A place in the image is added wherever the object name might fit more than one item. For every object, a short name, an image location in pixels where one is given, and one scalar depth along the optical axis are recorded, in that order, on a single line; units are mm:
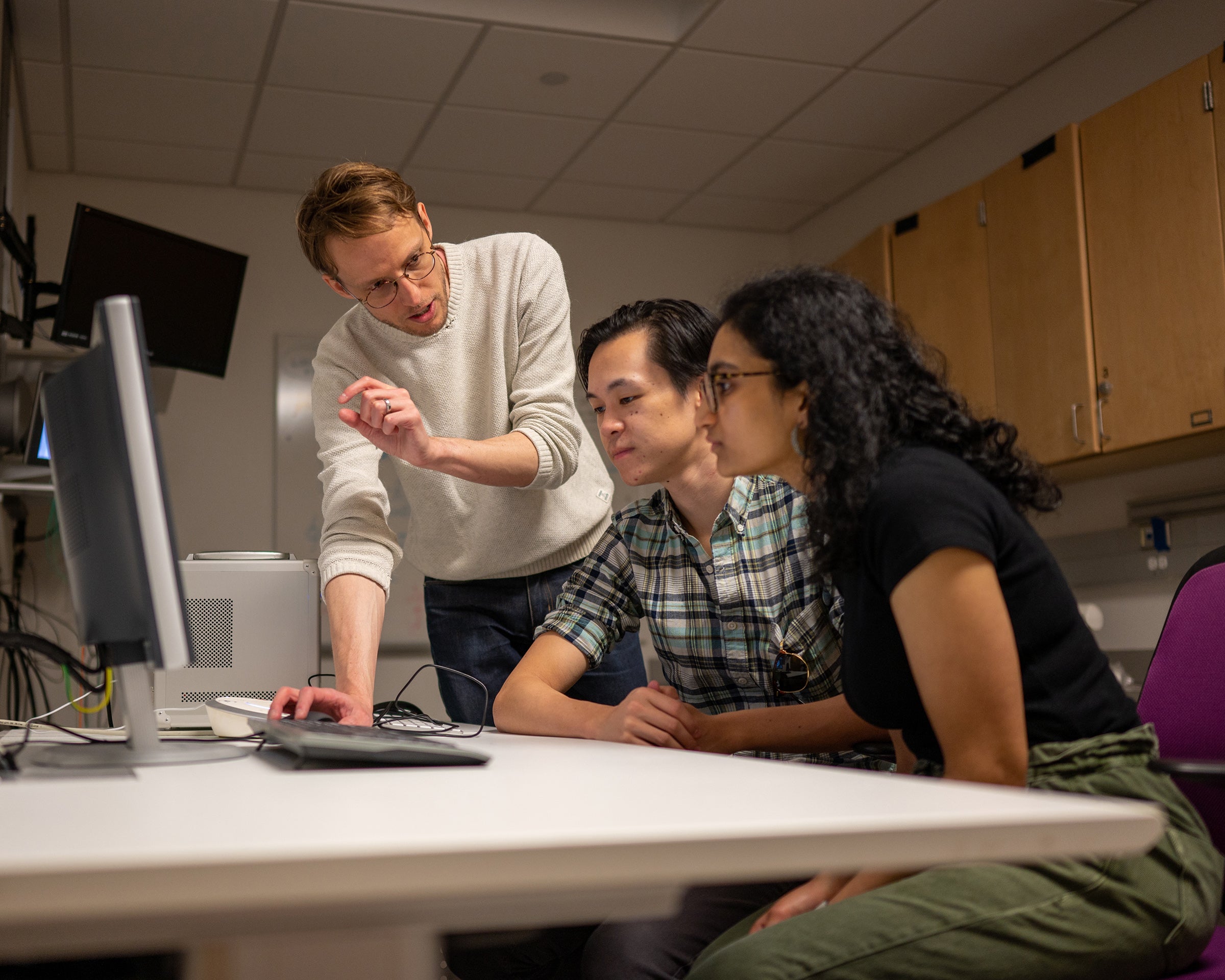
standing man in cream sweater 1737
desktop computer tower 1872
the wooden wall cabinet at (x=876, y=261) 3881
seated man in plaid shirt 1294
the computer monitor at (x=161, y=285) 3107
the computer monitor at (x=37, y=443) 2918
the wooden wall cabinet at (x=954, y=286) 3490
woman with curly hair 835
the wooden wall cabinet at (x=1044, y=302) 3107
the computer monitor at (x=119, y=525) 843
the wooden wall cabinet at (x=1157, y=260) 2725
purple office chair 1280
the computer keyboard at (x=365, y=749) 869
